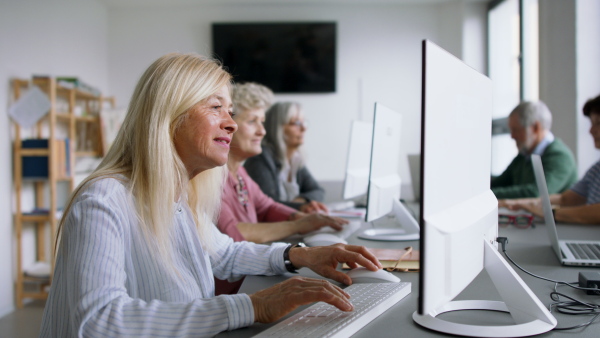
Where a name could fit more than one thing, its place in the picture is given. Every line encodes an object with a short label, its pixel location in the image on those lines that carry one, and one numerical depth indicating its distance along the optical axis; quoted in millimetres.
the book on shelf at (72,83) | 3935
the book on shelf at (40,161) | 3725
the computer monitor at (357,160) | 2255
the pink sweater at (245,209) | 1821
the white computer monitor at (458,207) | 702
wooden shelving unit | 3676
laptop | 1420
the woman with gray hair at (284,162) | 3049
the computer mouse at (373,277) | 1172
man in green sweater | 3246
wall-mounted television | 5711
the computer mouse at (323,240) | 1567
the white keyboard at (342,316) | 833
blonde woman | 838
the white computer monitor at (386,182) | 1667
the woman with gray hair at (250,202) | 1919
